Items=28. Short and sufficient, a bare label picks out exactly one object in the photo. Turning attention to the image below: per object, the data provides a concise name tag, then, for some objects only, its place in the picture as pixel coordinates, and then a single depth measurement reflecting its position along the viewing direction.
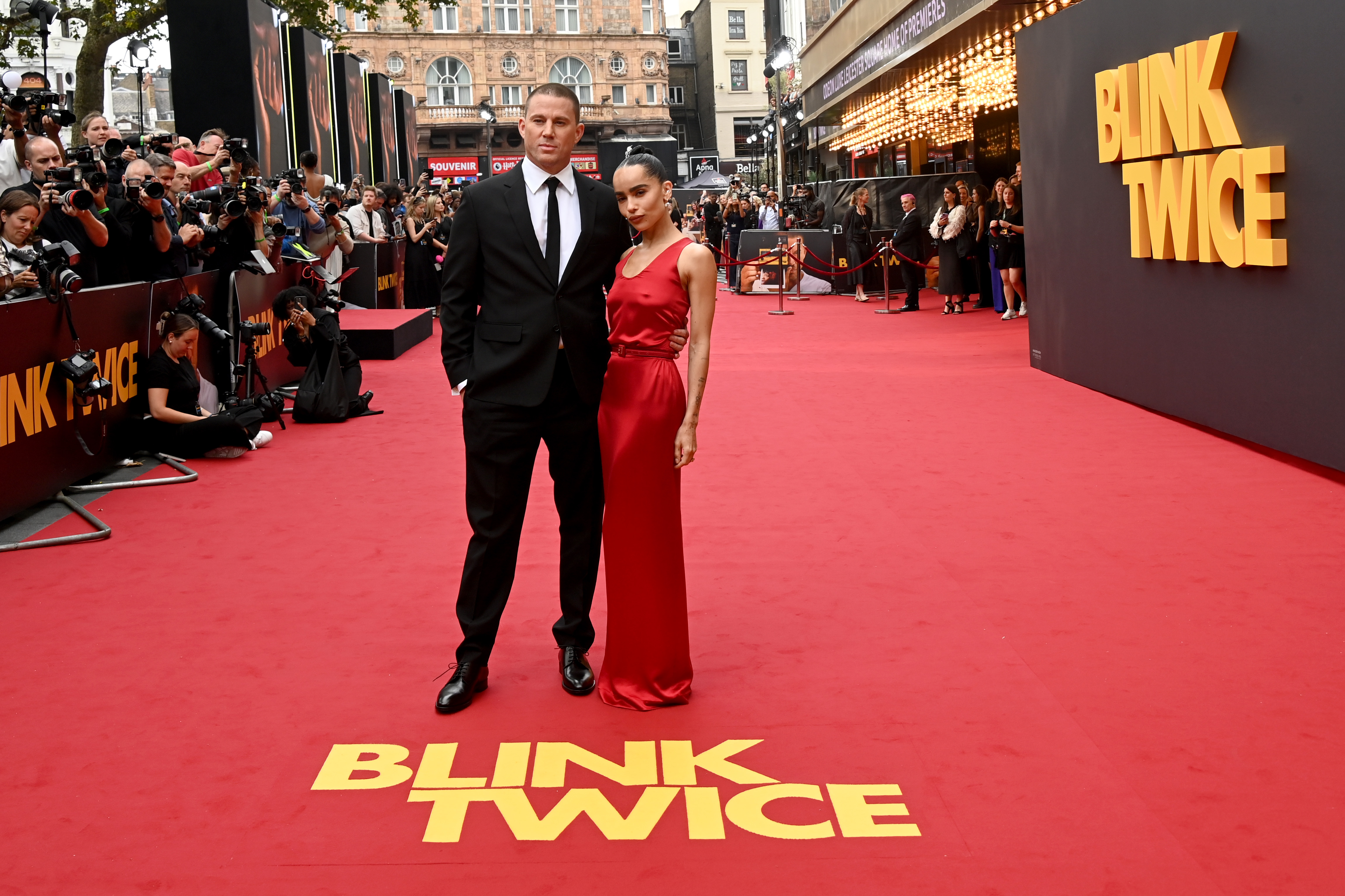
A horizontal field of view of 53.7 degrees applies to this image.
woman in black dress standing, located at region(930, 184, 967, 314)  19.09
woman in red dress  4.08
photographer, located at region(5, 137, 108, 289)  7.88
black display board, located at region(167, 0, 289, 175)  14.80
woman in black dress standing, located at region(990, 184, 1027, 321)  16.28
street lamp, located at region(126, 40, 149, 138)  24.59
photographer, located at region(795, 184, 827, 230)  25.88
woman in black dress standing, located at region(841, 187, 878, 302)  22.39
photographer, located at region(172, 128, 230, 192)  11.95
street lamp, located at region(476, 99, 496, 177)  41.41
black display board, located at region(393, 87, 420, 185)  29.97
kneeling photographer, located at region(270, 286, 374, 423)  10.64
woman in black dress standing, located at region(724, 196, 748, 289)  30.39
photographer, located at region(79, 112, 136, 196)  9.49
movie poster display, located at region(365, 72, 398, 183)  25.64
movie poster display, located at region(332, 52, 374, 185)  22.31
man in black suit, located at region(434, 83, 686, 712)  4.14
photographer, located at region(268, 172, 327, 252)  12.55
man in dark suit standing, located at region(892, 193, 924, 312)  20.20
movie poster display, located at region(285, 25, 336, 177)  17.92
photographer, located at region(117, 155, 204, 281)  8.55
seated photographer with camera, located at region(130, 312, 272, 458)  8.59
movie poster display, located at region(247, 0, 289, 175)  15.11
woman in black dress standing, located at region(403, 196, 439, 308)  19.55
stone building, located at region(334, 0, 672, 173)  77.75
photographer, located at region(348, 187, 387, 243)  17.14
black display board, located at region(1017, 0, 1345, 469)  7.60
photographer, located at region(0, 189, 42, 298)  7.25
